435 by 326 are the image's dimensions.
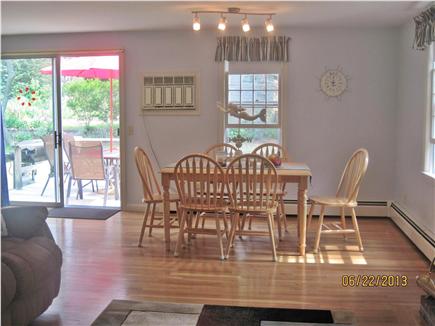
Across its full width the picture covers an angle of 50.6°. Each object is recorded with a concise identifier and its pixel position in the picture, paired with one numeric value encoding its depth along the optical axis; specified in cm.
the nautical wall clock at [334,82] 553
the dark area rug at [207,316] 269
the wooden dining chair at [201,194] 387
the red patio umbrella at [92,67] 635
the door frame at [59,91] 587
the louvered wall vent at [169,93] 576
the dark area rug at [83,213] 561
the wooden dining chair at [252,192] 374
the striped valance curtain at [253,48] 554
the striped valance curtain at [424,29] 398
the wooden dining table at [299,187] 399
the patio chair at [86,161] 615
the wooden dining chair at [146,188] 424
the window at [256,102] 563
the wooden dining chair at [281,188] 450
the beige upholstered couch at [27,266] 234
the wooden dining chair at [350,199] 412
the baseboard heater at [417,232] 393
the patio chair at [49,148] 617
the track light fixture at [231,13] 439
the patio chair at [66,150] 635
